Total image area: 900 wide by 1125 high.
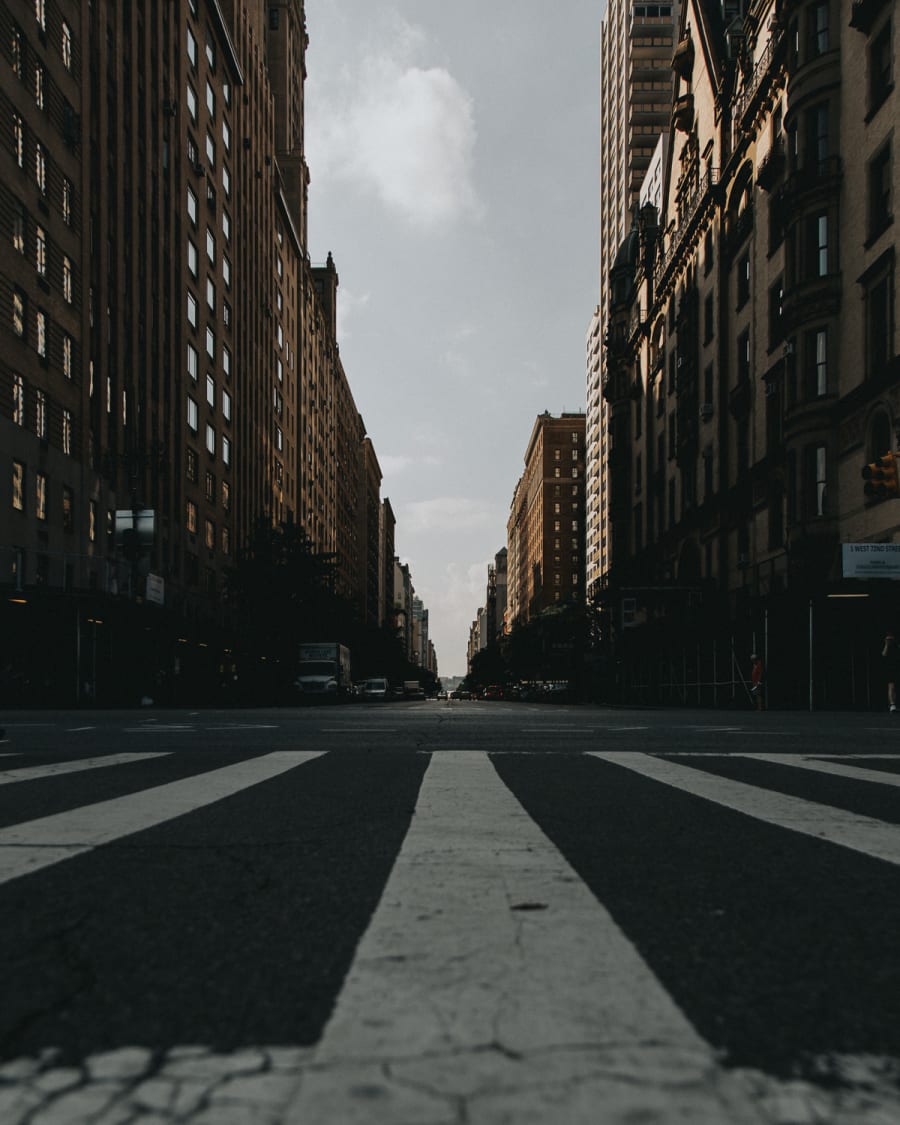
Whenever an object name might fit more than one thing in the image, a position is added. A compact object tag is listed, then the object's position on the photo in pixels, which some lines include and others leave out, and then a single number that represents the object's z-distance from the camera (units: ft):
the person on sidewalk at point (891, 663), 74.95
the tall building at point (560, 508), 481.46
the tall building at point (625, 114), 313.32
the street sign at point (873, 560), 76.18
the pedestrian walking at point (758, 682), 94.07
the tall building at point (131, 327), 103.71
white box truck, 155.74
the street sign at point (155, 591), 118.62
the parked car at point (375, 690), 227.61
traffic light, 54.08
